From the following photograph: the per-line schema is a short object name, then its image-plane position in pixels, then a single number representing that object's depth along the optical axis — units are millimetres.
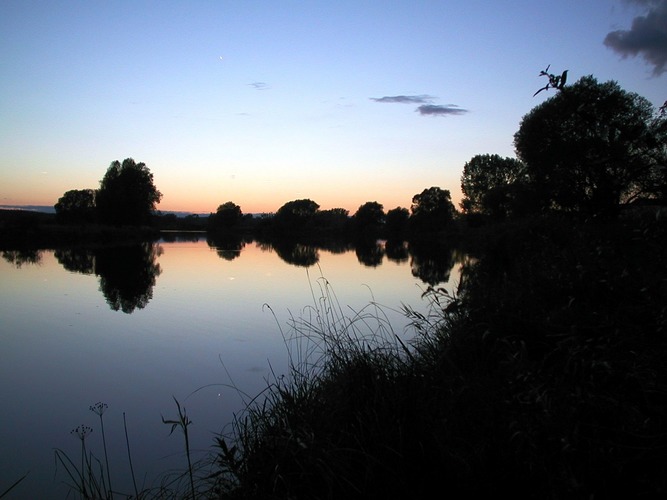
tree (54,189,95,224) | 68862
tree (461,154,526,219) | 58625
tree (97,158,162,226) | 54312
